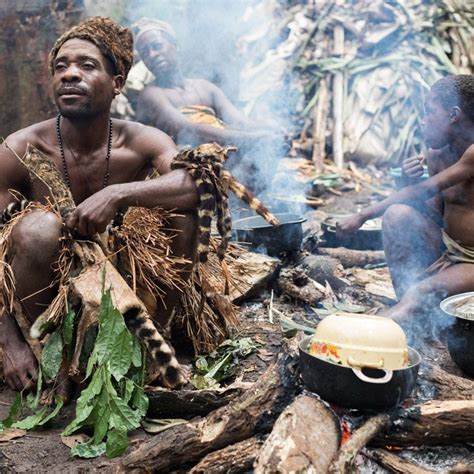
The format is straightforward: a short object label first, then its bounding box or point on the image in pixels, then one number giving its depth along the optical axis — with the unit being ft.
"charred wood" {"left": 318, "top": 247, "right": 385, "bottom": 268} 16.79
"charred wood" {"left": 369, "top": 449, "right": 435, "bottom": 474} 7.02
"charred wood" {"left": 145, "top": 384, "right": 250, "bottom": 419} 8.33
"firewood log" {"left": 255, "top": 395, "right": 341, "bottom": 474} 6.39
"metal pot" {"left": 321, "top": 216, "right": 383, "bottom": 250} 17.29
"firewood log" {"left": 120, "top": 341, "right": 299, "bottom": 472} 7.11
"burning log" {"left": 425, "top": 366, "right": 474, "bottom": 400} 8.66
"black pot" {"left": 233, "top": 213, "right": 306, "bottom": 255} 14.76
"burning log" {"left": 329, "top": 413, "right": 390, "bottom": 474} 6.50
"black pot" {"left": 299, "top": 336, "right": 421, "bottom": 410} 7.09
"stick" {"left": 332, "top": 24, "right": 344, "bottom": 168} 26.88
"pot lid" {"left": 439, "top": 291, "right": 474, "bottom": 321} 9.96
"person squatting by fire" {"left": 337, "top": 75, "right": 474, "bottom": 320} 11.79
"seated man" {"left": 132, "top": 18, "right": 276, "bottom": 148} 19.26
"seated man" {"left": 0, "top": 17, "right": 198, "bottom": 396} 8.99
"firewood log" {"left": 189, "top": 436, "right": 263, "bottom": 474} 7.01
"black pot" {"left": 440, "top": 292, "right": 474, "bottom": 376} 9.69
